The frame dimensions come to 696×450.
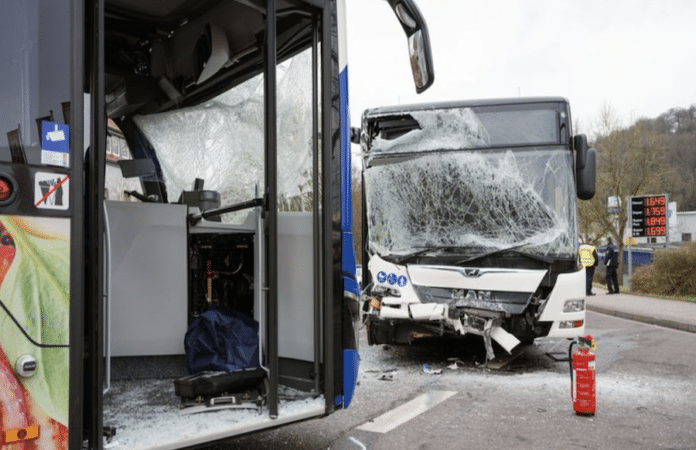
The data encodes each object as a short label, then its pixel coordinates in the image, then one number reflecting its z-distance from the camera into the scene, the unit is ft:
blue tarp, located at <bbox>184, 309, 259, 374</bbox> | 13.97
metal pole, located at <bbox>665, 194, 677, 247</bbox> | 65.72
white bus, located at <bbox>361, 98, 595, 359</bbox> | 22.98
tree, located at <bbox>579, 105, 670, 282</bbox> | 82.84
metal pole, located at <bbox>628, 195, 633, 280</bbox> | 65.27
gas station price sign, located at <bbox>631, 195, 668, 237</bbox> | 65.82
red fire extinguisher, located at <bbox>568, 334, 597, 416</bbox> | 16.87
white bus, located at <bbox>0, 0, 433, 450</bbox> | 7.89
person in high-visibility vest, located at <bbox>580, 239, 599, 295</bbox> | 56.70
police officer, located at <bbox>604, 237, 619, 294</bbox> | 62.54
